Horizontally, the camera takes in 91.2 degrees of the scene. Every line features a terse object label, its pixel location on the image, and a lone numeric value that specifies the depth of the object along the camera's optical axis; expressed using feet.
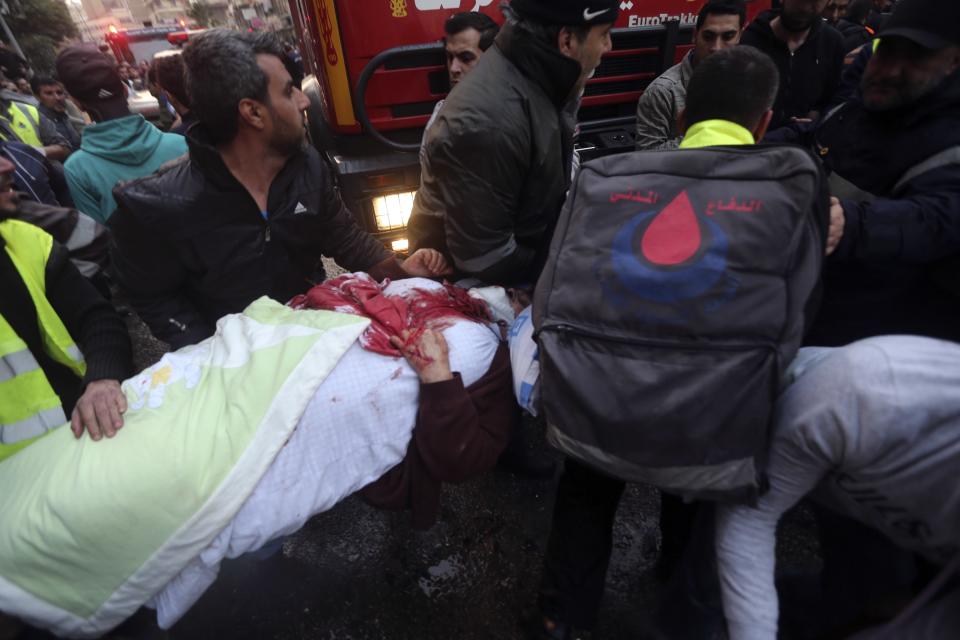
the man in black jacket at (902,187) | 4.64
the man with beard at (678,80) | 9.26
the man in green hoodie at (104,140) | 9.28
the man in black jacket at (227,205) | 5.49
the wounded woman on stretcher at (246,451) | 3.76
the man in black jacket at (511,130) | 5.78
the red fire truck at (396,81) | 9.93
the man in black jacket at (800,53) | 9.69
